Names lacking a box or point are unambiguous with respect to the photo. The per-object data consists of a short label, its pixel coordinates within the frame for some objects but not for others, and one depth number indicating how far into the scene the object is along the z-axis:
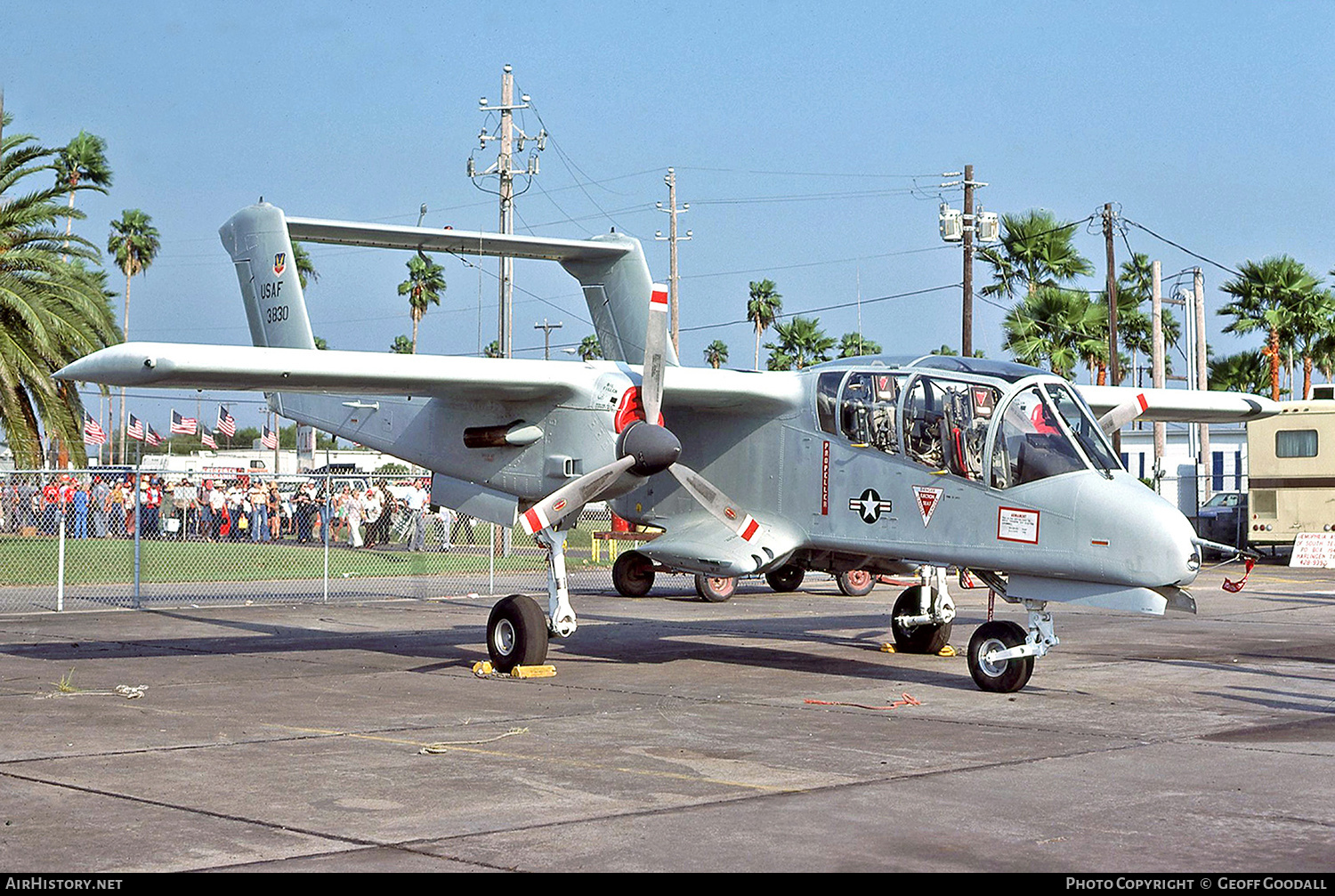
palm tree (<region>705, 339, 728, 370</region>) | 100.06
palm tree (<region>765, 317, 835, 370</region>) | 84.25
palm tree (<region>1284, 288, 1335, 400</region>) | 47.88
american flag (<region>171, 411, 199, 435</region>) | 45.62
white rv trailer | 32.19
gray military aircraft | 11.95
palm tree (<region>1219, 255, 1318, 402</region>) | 48.41
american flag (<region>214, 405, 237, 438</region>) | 44.19
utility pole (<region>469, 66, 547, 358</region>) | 32.94
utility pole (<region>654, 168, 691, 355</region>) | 48.44
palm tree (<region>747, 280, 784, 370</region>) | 86.56
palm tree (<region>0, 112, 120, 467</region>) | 28.20
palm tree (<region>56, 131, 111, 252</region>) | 67.94
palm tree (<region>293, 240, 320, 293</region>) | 79.31
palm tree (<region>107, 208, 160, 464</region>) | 79.06
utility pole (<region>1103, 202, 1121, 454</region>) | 35.91
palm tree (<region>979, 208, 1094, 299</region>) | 44.22
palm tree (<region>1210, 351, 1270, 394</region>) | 55.94
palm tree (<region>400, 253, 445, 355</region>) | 82.94
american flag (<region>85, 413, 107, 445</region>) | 37.91
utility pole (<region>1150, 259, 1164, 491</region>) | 39.97
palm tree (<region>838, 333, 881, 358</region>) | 86.62
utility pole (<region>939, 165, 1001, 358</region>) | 37.09
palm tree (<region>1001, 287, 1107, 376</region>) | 41.88
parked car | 37.91
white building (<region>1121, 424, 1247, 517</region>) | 51.03
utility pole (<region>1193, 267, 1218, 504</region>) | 42.38
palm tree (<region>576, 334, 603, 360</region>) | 86.46
